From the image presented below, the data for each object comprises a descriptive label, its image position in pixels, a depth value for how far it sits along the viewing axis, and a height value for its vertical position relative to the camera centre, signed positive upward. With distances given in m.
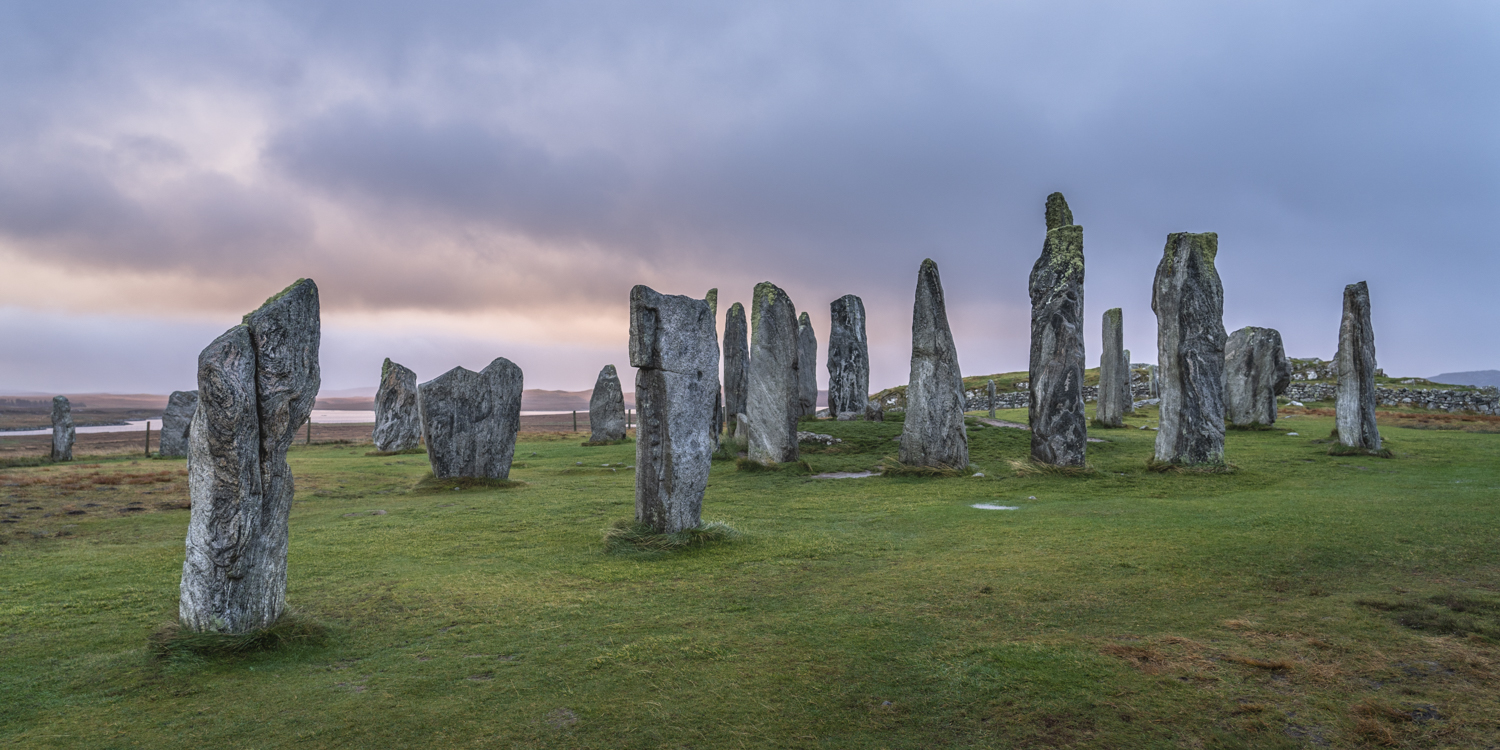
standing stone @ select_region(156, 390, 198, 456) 22.91 -0.17
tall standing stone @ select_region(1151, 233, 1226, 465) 12.91 +0.87
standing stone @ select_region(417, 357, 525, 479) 13.88 -0.15
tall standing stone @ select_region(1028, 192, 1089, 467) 13.40 +0.95
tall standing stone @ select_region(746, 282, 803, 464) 15.17 +0.46
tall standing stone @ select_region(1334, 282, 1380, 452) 14.25 +0.53
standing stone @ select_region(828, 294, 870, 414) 25.47 +1.57
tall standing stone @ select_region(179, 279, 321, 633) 4.70 -0.31
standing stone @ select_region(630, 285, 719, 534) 7.95 -0.01
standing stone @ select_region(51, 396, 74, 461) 21.06 -0.32
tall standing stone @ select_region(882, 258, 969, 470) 13.72 +0.23
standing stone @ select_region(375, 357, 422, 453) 23.78 +0.05
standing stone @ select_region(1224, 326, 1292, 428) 20.98 +0.79
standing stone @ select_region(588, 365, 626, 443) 24.80 -0.01
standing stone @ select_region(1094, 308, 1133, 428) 22.98 +0.98
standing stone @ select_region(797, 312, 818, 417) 26.02 +1.59
